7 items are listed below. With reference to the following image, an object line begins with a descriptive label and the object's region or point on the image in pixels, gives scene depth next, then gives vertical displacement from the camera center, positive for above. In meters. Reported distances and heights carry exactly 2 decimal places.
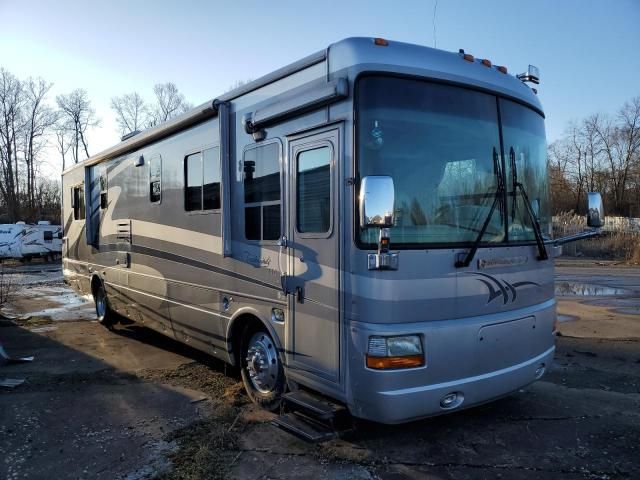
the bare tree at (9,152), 51.28 +7.22
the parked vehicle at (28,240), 28.92 -0.83
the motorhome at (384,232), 3.76 -0.10
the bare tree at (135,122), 55.00 +10.50
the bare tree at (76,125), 56.78 +10.52
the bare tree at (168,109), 53.78 +11.48
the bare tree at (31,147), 52.96 +7.86
